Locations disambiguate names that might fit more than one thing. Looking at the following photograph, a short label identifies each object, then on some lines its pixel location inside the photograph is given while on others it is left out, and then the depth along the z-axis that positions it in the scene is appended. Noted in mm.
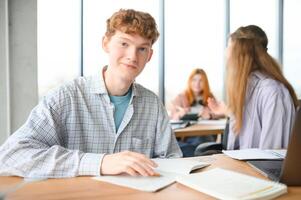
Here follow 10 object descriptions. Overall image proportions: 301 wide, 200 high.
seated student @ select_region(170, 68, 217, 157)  3932
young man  1333
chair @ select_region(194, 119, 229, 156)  2547
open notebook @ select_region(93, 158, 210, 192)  983
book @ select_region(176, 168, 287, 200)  888
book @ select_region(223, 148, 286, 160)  1354
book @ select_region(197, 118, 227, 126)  3473
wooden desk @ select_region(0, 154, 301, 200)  900
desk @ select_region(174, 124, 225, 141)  2994
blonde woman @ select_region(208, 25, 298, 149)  1885
